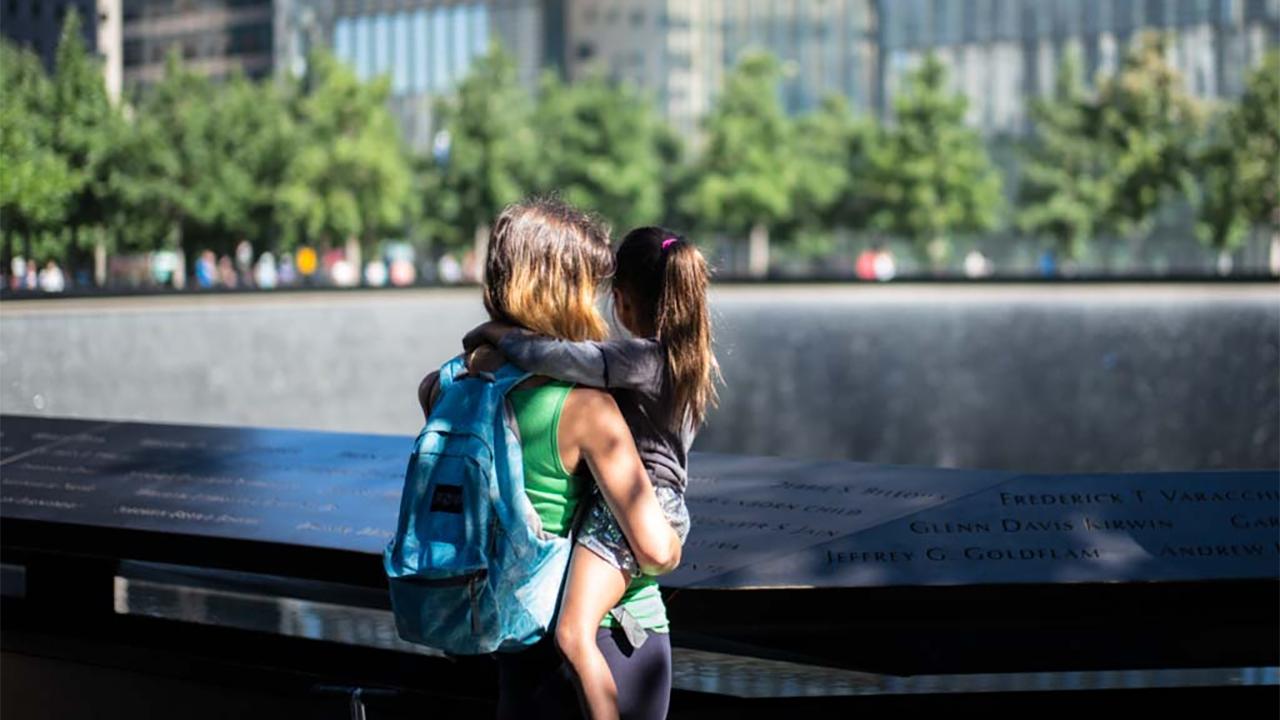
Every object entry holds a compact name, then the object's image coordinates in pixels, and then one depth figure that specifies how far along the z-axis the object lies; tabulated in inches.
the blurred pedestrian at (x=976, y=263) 3420.3
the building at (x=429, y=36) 4564.5
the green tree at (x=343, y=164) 2856.8
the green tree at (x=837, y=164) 3432.6
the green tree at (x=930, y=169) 3329.2
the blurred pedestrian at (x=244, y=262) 2743.6
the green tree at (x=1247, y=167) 3120.1
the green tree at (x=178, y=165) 1897.1
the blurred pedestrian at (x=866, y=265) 3486.7
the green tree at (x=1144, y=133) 3203.7
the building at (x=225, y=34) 3809.1
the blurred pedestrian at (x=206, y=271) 2265.0
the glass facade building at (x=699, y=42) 4530.0
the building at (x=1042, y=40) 3582.7
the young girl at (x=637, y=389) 124.8
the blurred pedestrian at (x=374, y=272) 2903.5
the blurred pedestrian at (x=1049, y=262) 3432.6
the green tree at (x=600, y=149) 3324.3
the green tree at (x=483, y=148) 3161.9
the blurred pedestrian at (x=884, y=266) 3356.8
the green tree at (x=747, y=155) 3329.2
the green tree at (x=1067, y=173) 3260.3
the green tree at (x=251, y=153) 2536.9
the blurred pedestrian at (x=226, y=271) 2576.3
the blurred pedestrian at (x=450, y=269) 3253.0
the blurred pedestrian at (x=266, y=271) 2534.4
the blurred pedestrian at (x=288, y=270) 2797.7
